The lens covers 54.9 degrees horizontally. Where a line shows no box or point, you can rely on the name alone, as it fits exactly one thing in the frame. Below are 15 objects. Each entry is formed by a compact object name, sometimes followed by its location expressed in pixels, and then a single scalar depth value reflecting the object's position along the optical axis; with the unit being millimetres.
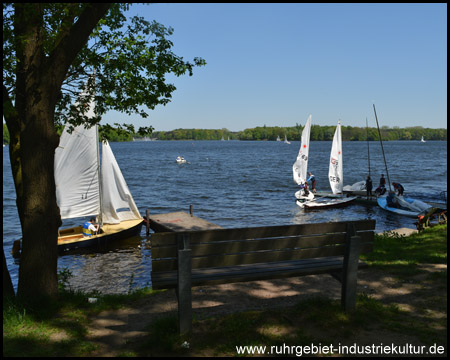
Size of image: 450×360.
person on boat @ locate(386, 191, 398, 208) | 31172
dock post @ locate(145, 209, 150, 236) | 24969
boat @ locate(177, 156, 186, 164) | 98312
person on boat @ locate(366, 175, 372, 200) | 35834
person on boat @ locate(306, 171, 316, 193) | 39944
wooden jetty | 22828
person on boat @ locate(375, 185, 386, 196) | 35750
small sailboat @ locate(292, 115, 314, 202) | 37094
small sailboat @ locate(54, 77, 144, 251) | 21844
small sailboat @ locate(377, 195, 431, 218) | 29609
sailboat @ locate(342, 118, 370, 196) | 38281
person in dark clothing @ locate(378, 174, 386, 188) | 36000
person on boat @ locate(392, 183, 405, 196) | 32375
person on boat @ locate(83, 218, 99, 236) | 21891
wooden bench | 5211
